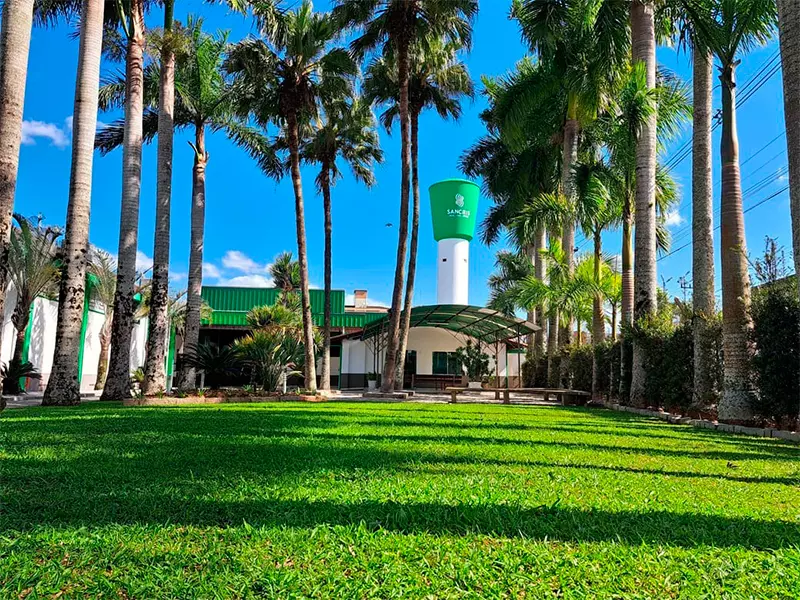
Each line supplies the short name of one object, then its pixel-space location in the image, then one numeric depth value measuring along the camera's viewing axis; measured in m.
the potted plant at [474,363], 28.83
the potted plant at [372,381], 28.07
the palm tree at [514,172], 22.08
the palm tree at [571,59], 14.70
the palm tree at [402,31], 18.77
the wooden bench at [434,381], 30.50
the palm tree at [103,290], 21.98
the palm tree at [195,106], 17.72
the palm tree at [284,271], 38.69
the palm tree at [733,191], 9.64
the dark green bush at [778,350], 8.53
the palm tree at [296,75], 17.31
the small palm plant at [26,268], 15.79
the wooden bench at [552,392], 16.14
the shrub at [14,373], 14.66
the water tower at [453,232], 33.34
